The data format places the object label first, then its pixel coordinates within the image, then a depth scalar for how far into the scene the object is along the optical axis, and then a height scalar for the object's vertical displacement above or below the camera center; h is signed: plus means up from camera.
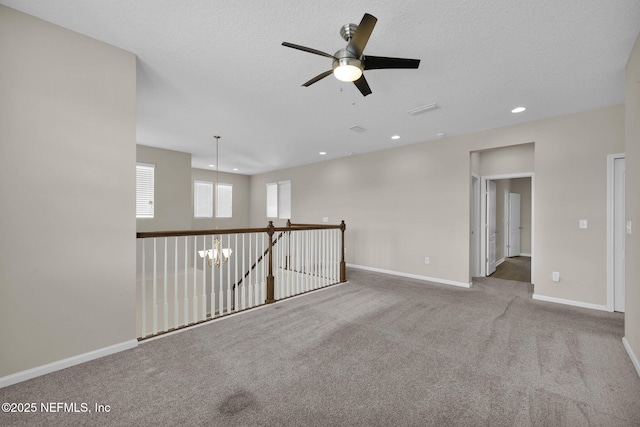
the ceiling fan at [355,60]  1.83 +1.16
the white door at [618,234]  3.36 -0.23
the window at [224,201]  8.69 +0.41
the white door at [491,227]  5.53 -0.26
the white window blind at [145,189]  5.58 +0.51
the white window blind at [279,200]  8.23 +0.46
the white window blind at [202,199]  8.15 +0.45
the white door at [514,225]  7.42 -0.28
